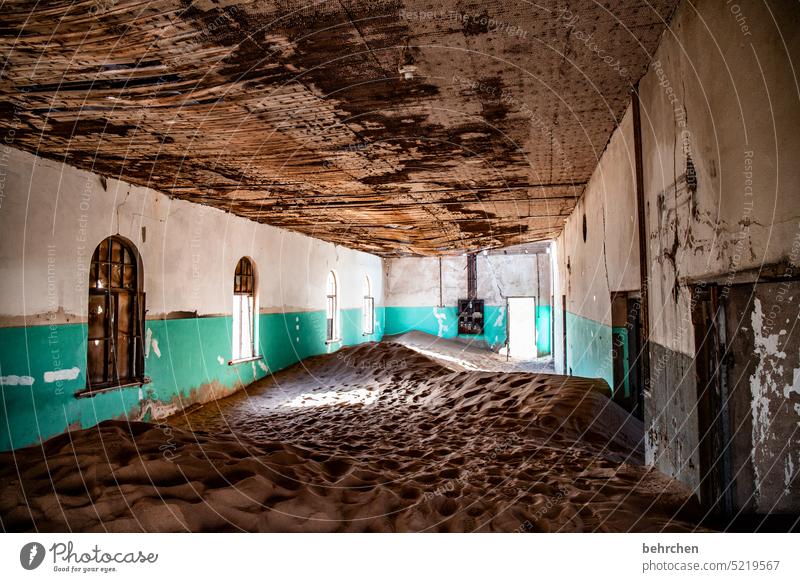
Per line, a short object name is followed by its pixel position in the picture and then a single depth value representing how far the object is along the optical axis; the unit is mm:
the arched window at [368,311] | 17469
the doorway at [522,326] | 18573
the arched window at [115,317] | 6253
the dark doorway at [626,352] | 4844
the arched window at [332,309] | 13949
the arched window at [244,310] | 9461
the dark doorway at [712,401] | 2502
